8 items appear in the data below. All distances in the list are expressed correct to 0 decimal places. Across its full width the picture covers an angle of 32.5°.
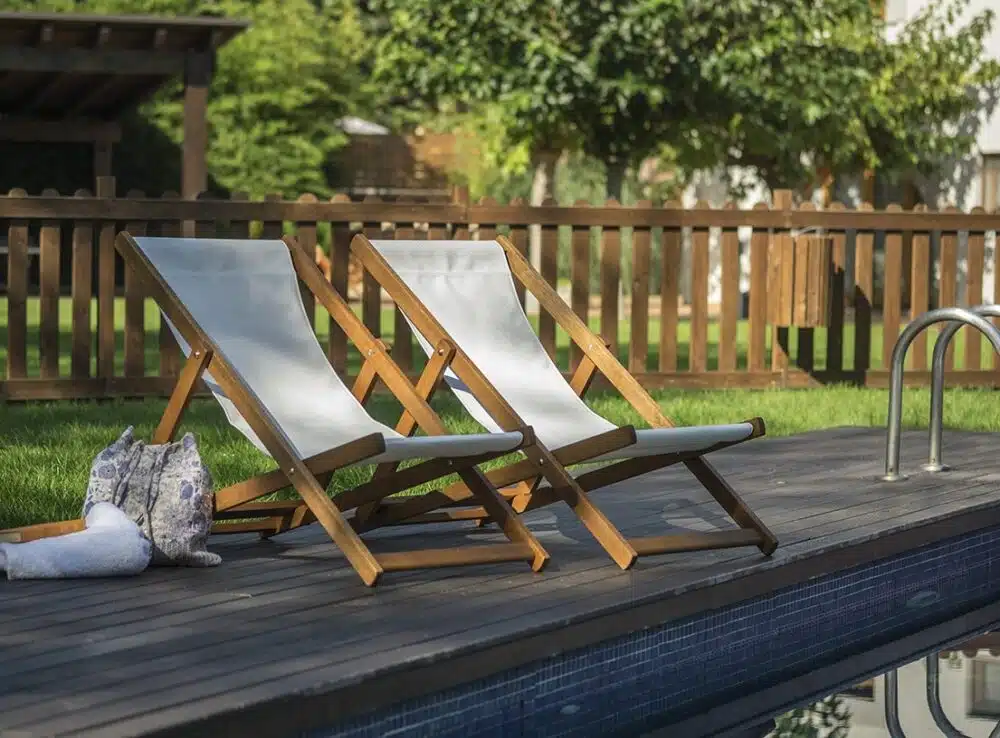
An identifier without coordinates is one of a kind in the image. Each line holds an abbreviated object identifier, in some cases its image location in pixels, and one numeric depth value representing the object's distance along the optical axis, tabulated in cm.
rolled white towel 439
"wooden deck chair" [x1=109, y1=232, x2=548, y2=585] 430
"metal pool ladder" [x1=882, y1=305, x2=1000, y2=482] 621
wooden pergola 1540
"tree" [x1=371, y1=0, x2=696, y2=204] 1716
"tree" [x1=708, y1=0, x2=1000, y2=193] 1806
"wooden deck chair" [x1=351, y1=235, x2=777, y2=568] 464
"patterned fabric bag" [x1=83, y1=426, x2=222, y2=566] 454
